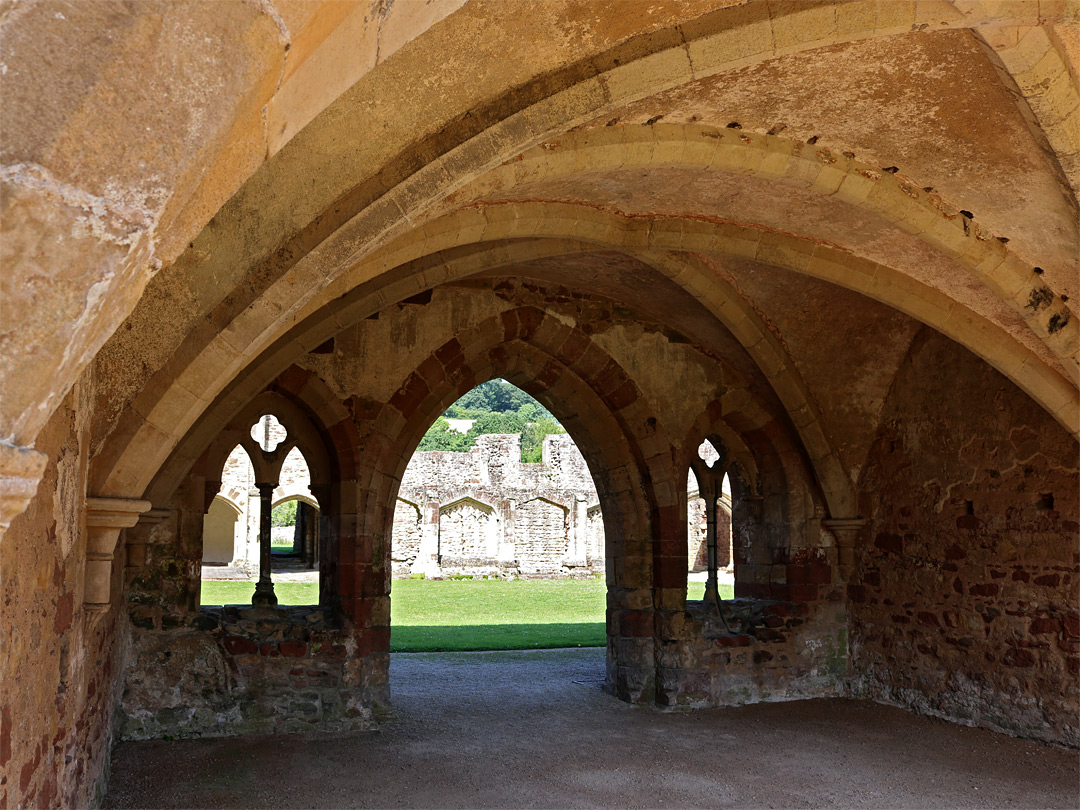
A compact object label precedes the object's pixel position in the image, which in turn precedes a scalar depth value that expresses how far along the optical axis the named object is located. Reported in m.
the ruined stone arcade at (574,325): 1.35
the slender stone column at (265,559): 6.30
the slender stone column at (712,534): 7.36
